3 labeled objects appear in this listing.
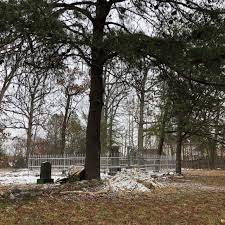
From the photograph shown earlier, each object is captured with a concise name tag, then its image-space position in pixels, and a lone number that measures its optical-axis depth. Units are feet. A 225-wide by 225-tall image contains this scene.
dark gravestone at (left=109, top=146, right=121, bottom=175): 42.60
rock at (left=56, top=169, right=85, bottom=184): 27.02
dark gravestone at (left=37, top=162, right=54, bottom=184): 31.44
